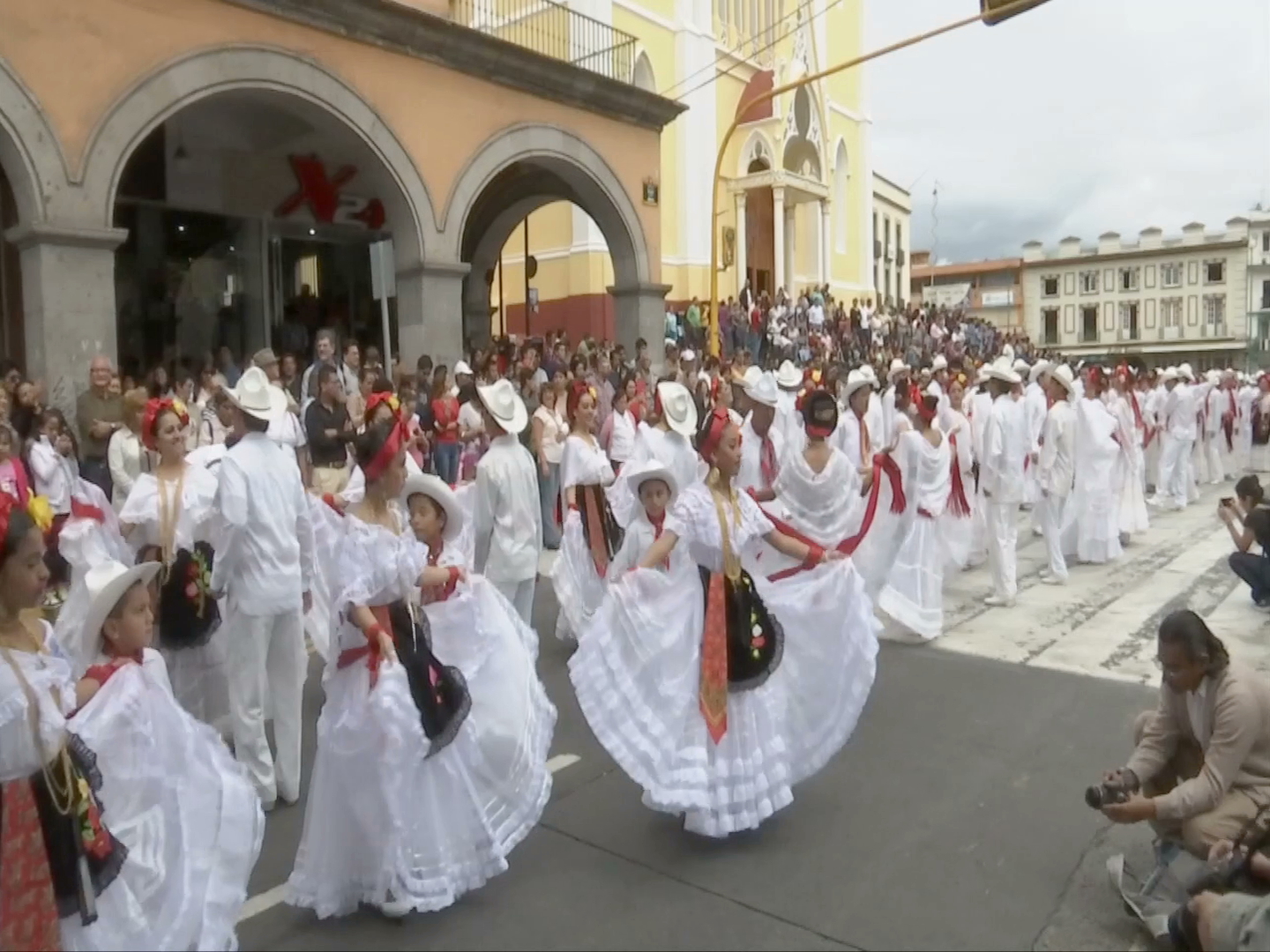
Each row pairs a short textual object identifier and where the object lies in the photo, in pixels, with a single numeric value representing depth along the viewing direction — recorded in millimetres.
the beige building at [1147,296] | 76562
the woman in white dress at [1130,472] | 12871
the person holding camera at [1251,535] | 8773
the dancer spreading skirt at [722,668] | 4629
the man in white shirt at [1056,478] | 10500
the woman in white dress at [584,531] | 7852
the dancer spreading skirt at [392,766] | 3982
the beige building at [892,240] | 45869
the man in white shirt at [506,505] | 7016
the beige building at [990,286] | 85938
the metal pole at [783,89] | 12927
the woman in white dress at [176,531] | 5297
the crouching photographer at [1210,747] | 3975
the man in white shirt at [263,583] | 5062
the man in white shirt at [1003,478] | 9516
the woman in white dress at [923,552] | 8398
